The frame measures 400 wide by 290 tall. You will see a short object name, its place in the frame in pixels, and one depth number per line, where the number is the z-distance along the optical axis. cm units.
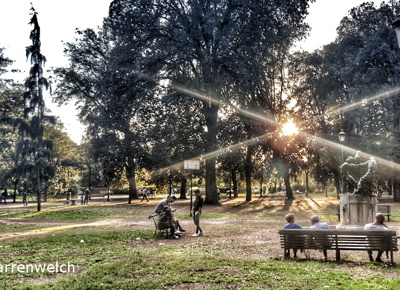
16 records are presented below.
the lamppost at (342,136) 2464
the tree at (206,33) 2534
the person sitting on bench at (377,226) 875
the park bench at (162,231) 1290
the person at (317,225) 948
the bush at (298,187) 6773
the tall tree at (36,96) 2877
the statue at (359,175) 1392
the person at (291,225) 954
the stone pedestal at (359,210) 1413
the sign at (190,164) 2030
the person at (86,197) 4150
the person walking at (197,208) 1322
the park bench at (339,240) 835
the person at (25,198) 3831
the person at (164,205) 1333
